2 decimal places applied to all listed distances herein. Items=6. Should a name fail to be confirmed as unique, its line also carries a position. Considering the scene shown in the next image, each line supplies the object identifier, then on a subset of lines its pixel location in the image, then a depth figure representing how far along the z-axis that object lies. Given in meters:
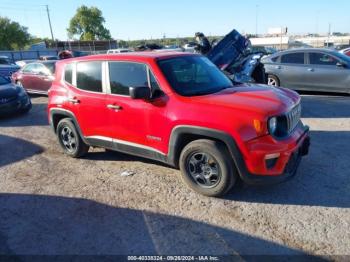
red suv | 3.77
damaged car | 9.87
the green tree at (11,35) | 63.16
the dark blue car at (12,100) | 9.56
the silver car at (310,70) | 9.86
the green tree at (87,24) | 91.38
